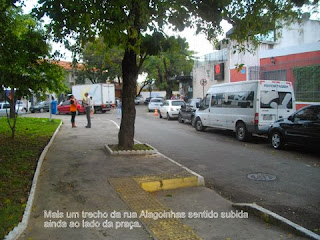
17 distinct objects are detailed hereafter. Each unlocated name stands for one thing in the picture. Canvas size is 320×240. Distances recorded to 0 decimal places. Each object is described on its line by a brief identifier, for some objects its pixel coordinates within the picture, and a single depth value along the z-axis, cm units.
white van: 1191
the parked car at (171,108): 2214
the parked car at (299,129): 946
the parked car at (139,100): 5234
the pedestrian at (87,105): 1672
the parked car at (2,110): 2997
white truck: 3164
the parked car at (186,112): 1940
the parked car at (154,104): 3281
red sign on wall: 2686
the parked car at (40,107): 3682
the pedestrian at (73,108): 1656
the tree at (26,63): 1014
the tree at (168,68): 3894
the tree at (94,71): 4695
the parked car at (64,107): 3078
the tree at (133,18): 690
